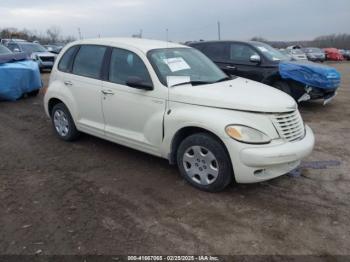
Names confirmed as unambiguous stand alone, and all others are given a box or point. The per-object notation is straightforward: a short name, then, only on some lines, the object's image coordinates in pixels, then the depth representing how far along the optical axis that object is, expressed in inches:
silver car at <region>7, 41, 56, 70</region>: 679.1
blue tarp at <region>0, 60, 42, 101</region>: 385.4
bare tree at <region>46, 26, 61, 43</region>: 2586.1
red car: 1524.4
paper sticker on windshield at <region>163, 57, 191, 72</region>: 193.5
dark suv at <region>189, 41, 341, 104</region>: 350.3
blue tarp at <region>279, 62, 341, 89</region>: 348.5
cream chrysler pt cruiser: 160.6
